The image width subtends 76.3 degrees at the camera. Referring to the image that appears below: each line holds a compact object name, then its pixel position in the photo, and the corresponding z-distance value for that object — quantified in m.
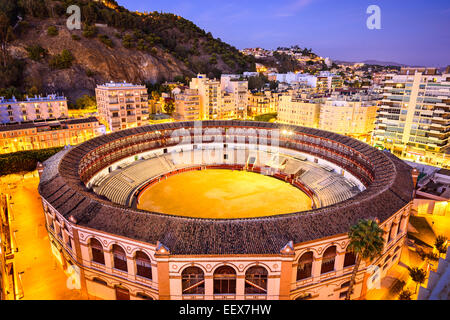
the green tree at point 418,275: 27.52
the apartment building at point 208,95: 94.88
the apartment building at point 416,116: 65.44
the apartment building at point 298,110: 89.62
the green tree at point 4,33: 99.38
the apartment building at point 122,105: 76.38
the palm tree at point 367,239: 21.31
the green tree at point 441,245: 33.28
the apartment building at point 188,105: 92.25
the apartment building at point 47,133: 64.06
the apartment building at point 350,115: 82.31
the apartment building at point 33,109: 72.69
